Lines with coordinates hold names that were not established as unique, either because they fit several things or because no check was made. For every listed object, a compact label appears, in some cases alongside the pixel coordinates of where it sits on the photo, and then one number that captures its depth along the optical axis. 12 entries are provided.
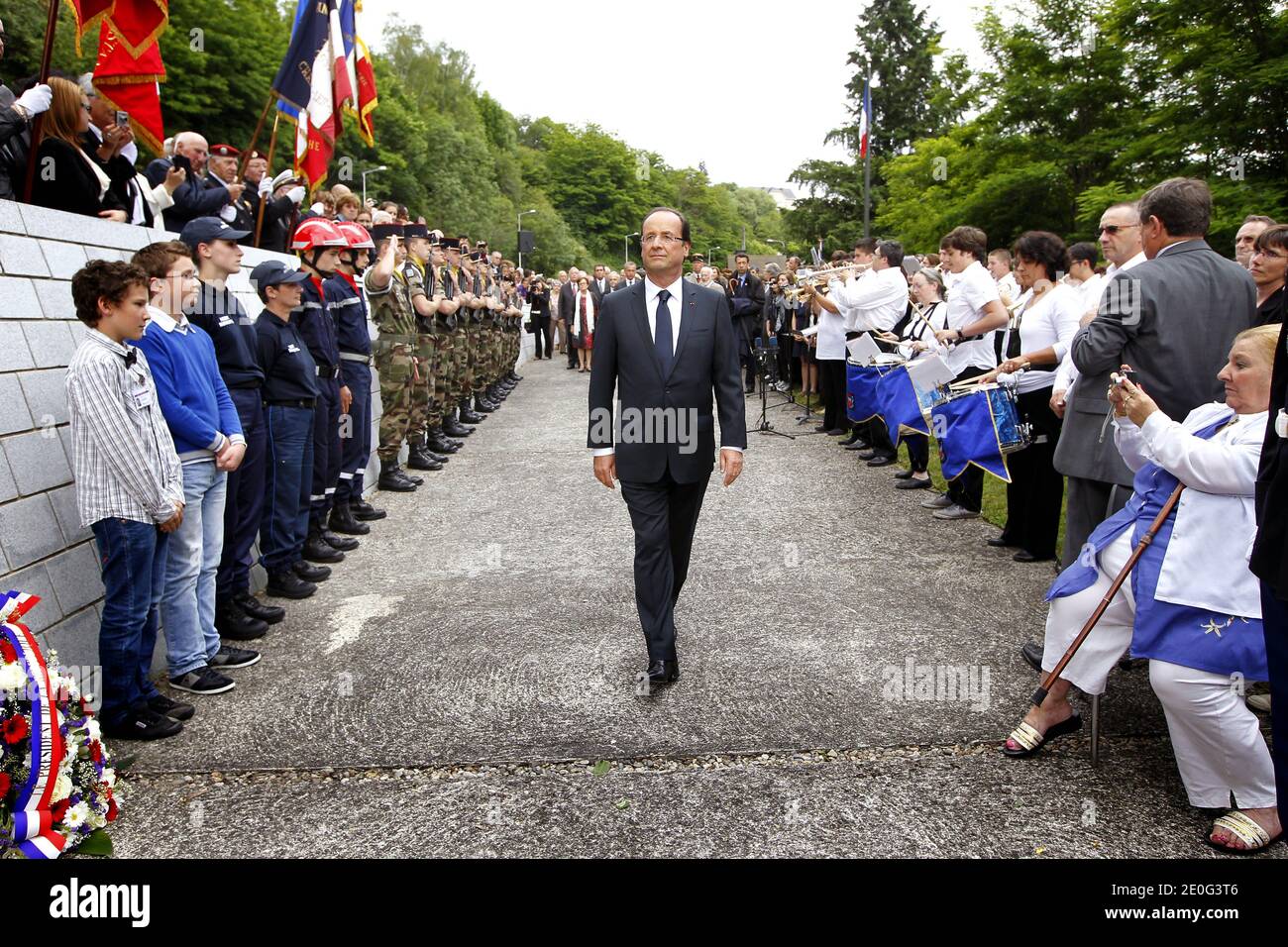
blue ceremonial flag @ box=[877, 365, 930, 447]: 8.74
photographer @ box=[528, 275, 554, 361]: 27.45
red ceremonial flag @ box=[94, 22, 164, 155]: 6.33
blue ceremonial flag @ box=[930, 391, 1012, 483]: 6.79
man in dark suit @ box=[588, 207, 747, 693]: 4.55
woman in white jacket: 3.16
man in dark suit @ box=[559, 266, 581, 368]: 24.30
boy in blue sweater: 4.55
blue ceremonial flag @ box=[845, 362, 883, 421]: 10.10
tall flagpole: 31.14
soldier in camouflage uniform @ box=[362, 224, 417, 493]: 9.01
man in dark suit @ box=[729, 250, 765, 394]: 15.65
